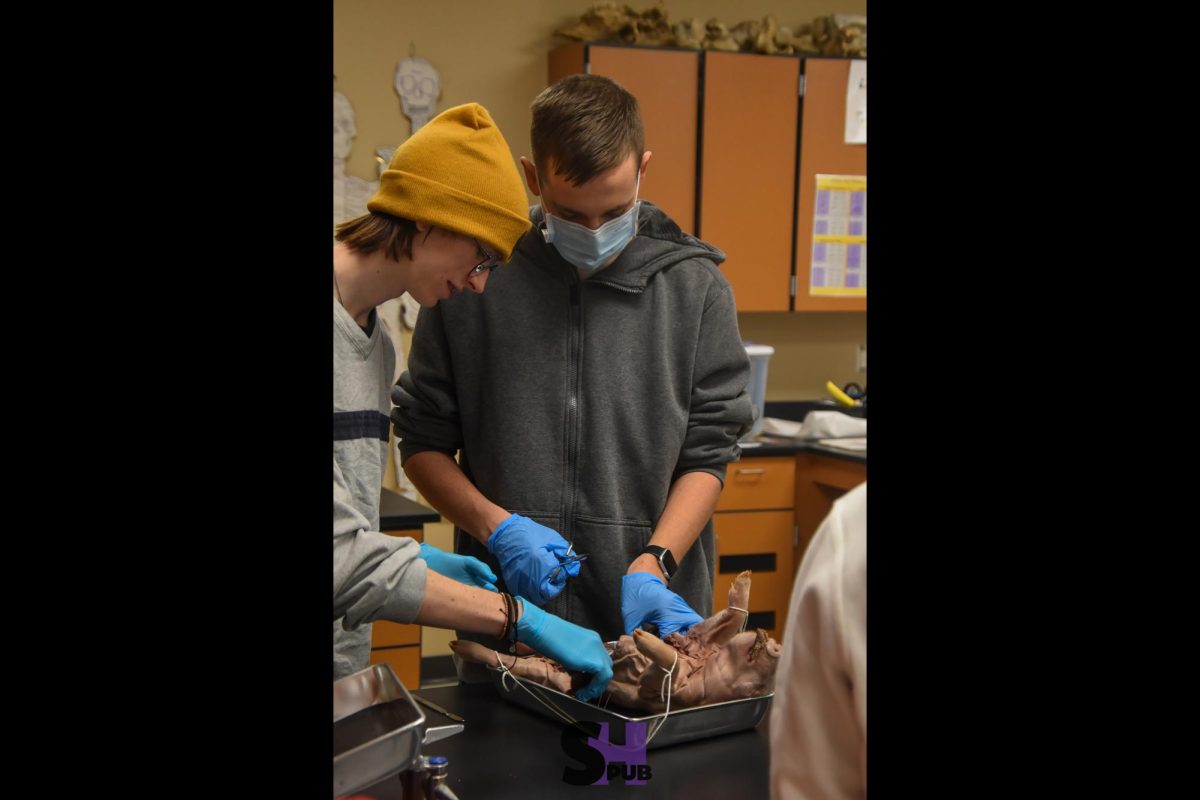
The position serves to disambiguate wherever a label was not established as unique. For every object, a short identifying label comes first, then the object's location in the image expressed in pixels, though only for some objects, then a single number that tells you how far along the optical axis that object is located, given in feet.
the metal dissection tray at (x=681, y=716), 4.40
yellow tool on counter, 15.02
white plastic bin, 13.78
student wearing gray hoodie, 6.19
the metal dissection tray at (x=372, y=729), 3.19
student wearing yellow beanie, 4.48
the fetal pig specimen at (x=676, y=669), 4.77
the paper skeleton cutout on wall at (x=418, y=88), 14.01
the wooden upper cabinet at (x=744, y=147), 14.01
